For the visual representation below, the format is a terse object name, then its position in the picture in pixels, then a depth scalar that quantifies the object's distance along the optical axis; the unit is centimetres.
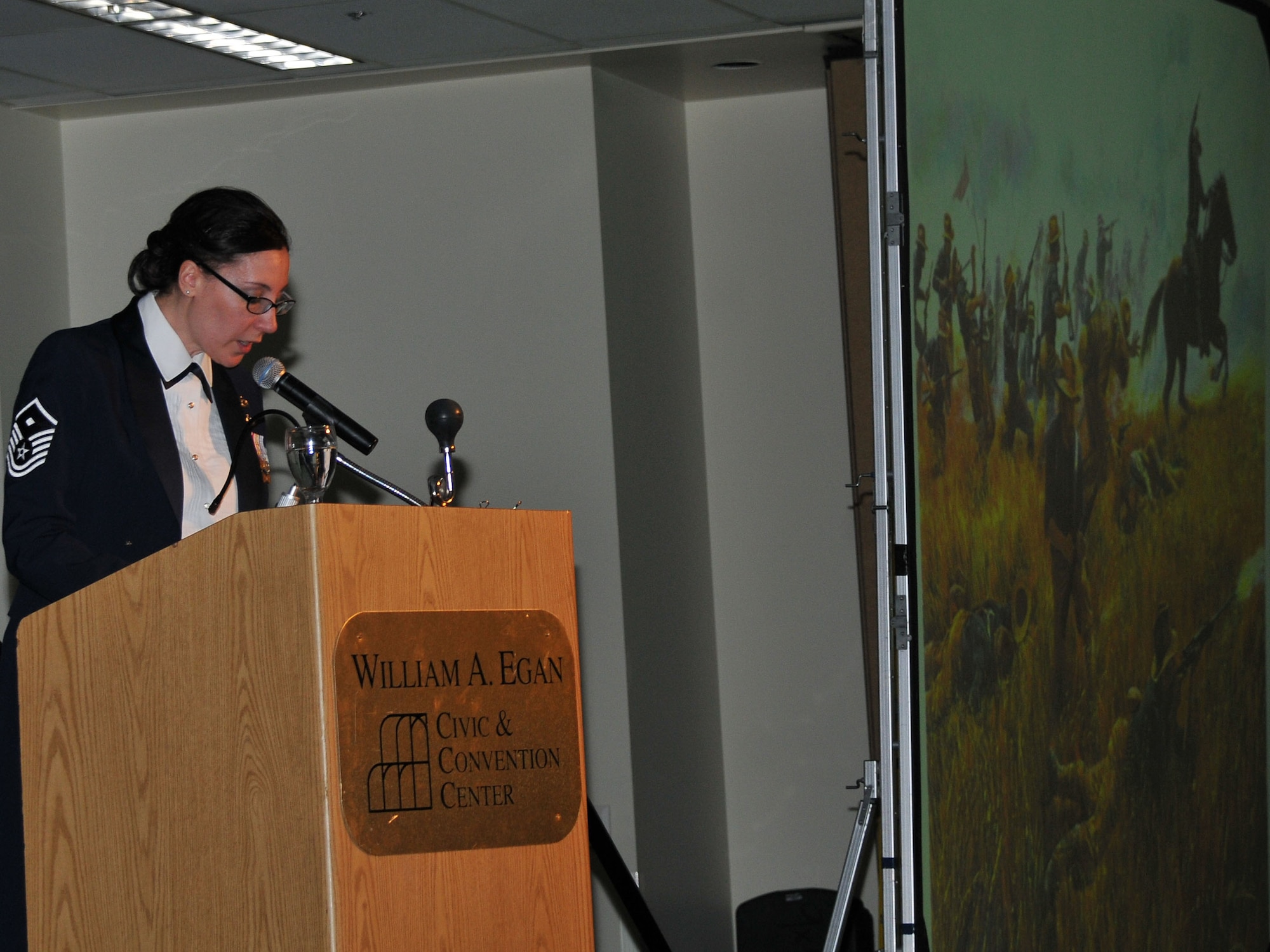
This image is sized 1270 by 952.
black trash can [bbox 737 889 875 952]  971
